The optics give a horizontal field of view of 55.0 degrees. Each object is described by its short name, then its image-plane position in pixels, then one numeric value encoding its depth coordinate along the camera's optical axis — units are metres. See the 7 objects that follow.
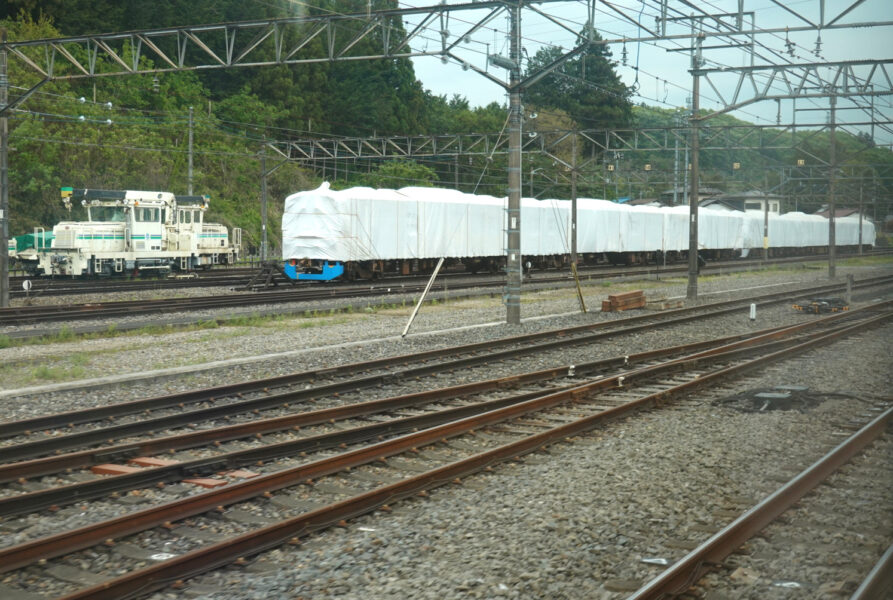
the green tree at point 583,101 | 81.88
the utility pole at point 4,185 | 20.70
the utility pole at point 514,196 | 18.53
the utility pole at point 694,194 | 24.28
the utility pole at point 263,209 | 43.50
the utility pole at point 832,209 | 35.75
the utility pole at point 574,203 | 34.94
